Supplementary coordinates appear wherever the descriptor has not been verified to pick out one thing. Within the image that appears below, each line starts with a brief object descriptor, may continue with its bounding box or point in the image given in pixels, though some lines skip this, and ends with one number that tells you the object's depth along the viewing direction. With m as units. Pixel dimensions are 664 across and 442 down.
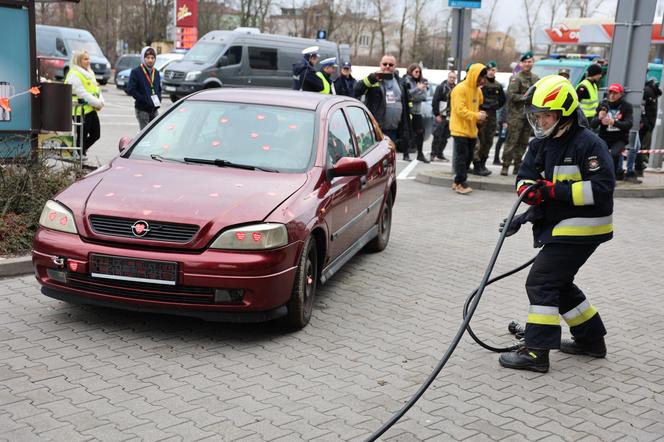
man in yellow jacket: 11.80
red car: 5.03
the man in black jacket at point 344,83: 14.77
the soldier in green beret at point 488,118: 14.16
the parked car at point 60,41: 34.81
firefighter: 4.88
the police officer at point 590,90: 13.61
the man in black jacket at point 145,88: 12.10
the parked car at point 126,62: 42.27
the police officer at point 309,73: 13.08
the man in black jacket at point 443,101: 16.03
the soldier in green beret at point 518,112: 13.84
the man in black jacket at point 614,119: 13.10
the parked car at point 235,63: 25.17
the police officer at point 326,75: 13.13
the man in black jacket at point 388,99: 13.57
